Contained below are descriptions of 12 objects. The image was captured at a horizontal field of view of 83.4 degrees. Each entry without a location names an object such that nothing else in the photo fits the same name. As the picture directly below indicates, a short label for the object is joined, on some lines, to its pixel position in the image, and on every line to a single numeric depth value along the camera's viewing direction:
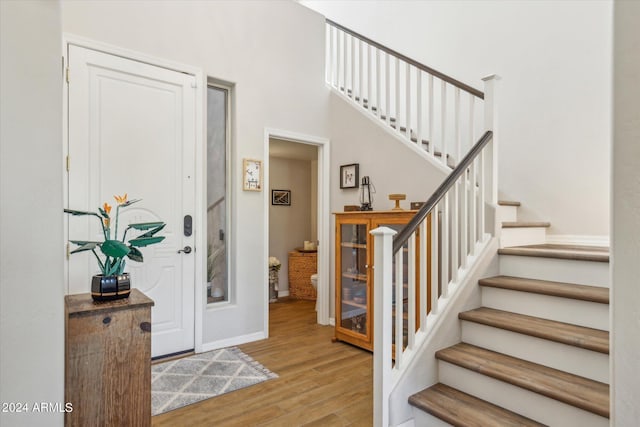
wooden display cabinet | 3.15
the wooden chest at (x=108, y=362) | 1.40
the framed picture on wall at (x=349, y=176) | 3.82
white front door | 2.61
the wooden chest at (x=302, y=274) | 5.40
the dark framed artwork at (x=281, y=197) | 5.77
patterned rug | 2.36
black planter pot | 1.58
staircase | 1.74
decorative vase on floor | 5.25
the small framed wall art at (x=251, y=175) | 3.42
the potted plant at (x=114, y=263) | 1.54
